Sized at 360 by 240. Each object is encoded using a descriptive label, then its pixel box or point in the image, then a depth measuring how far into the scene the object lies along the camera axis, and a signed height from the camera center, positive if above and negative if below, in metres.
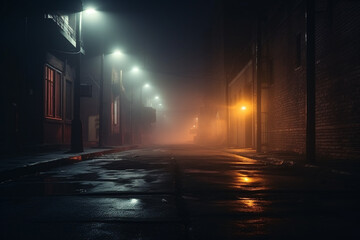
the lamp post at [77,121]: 18.81 +0.36
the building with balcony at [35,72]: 17.00 +2.62
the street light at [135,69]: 43.12 +6.13
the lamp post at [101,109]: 27.84 +1.29
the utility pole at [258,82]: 20.06 +2.27
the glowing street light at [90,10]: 19.69 +5.52
